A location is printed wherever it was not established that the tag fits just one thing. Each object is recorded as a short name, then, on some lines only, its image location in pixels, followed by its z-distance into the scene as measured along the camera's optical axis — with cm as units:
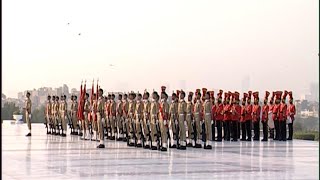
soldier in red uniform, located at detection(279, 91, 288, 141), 2198
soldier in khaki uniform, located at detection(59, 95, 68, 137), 2517
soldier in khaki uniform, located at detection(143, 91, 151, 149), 1730
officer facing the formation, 2314
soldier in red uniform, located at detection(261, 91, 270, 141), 2225
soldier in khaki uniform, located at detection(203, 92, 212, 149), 1767
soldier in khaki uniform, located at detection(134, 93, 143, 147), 1775
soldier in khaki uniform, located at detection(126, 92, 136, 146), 1866
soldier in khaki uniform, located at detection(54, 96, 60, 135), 2570
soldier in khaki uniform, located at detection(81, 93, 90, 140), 2281
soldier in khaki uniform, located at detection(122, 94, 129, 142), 1983
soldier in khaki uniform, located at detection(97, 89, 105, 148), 1741
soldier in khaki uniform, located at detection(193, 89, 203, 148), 1803
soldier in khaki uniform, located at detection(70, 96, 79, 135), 2525
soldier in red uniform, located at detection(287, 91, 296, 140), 2200
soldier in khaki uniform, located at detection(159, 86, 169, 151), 1642
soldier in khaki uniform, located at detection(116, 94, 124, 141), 2038
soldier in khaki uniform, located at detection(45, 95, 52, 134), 2658
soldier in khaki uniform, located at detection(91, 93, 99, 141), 1844
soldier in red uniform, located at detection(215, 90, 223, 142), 2208
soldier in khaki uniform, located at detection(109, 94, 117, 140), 2038
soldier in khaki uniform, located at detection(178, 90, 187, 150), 1722
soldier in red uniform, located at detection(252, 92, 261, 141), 2222
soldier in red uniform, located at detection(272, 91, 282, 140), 2205
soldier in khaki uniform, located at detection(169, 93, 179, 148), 1733
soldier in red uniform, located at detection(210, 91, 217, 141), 2227
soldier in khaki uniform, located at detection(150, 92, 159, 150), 1659
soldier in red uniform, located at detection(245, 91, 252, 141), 2217
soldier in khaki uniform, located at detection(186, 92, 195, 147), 1767
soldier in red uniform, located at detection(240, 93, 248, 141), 2219
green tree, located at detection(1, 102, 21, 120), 3789
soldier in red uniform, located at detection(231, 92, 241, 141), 2200
